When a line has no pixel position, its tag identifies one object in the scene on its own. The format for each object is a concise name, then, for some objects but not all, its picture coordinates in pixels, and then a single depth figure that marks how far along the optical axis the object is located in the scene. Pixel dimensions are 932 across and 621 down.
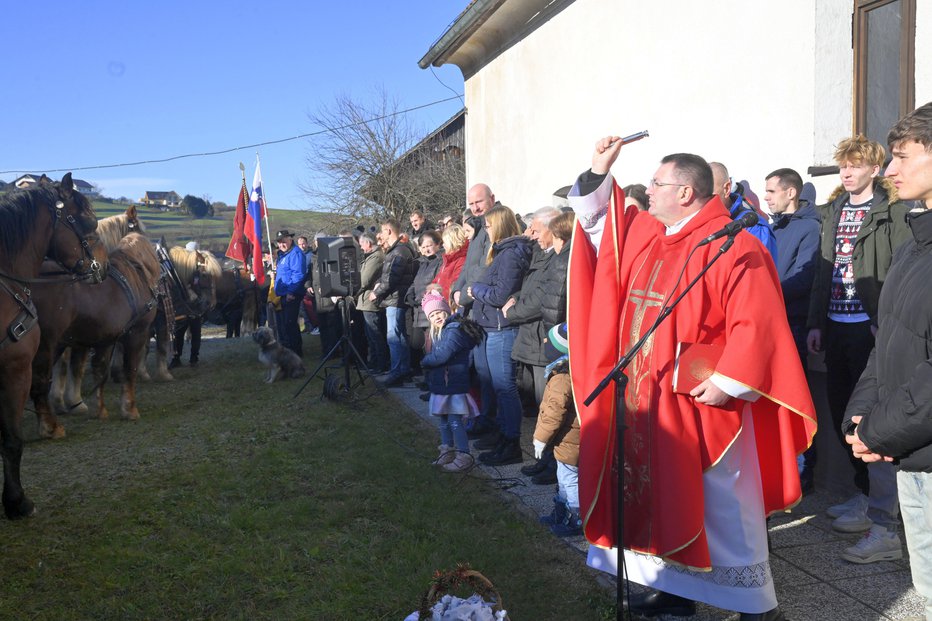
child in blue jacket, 5.82
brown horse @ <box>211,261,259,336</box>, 14.82
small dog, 10.67
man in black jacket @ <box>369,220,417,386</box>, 9.76
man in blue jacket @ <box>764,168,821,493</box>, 5.09
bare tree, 20.40
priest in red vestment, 3.12
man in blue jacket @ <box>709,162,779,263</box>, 5.04
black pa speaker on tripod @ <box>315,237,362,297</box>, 9.46
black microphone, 2.87
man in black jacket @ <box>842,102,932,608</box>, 2.36
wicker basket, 2.74
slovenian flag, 16.48
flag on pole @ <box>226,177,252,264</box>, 16.95
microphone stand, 2.96
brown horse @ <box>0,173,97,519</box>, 5.16
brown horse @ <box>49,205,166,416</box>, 8.74
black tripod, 9.02
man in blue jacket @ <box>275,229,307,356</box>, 12.44
